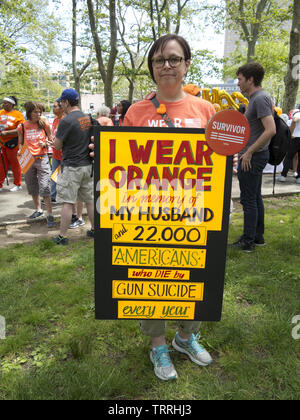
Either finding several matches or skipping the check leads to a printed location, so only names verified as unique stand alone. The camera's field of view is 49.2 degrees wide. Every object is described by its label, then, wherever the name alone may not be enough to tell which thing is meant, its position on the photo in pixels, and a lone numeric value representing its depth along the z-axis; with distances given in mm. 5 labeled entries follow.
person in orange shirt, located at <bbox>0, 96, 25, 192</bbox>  6785
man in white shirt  7366
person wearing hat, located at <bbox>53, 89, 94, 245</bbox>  4070
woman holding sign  1793
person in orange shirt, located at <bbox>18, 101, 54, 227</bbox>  5008
